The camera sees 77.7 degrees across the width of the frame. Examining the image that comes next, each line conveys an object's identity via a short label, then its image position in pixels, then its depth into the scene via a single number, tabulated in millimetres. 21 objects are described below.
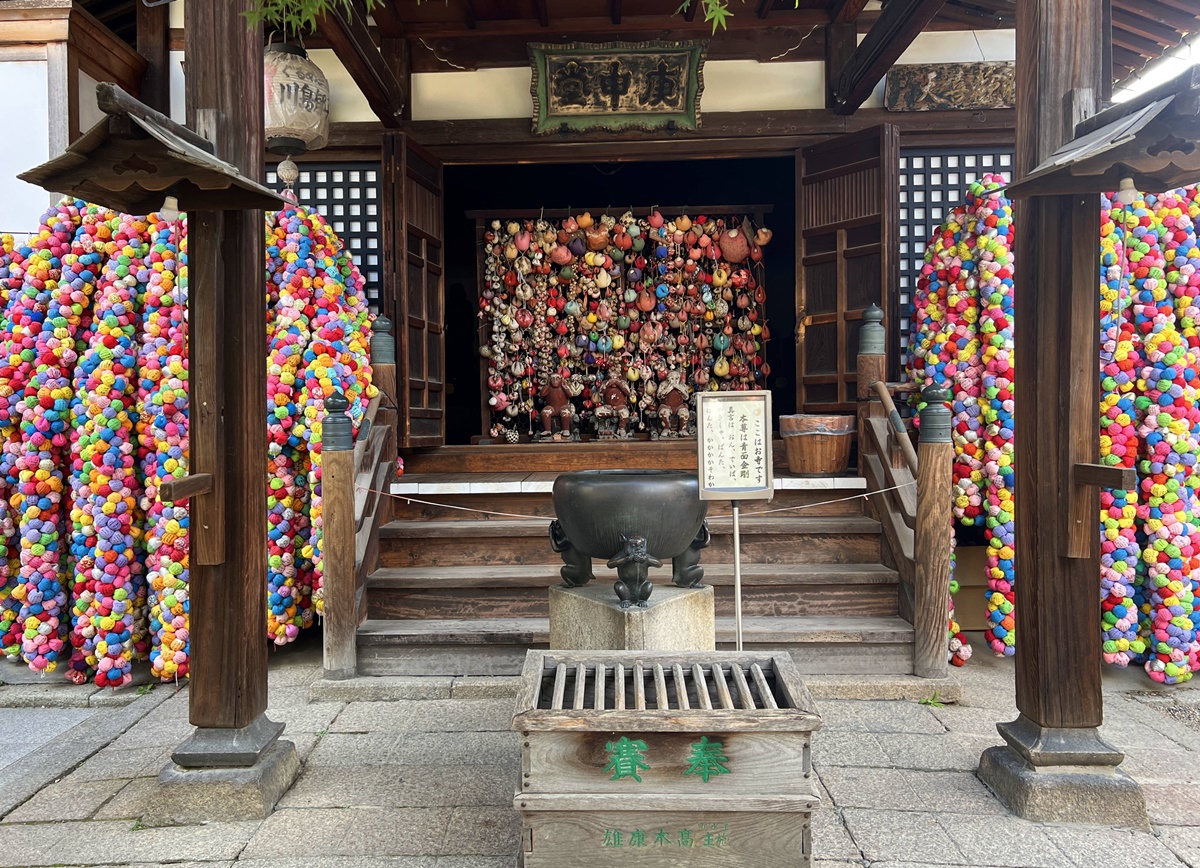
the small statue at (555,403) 7488
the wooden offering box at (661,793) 2109
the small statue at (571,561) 3154
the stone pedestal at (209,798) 2752
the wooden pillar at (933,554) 3912
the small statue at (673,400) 7508
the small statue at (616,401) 7441
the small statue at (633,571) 2768
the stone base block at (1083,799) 2668
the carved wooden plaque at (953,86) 5648
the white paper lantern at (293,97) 4754
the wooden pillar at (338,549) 3988
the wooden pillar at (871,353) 4955
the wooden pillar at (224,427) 2822
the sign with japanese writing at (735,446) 2930
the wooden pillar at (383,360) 4863
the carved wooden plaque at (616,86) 5703
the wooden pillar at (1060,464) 2717
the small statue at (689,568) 3154
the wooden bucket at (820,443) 5027
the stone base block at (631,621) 2812
